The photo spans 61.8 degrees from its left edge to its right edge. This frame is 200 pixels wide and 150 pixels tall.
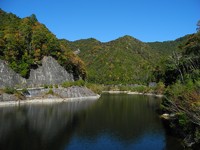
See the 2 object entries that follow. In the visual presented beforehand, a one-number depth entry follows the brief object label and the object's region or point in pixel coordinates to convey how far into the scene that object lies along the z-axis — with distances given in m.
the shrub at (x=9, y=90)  49.69
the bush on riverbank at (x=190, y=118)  18.69
